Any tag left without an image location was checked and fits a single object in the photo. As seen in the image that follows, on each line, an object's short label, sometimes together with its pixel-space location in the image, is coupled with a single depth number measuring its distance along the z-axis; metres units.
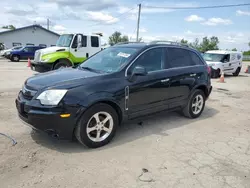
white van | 15.06
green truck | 11.83
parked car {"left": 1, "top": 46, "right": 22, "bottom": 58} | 24.68
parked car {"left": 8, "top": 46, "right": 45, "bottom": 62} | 23.77
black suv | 3.56
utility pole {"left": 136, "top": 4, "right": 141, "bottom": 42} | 29.47
